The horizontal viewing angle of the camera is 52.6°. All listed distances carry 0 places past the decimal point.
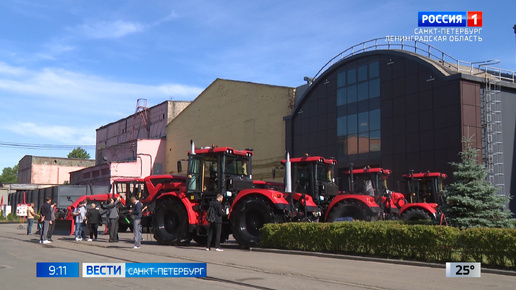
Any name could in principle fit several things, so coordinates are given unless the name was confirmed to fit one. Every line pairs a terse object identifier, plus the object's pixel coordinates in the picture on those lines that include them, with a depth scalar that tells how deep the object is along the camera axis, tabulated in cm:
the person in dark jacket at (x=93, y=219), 2062
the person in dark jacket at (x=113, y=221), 1928
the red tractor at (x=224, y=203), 1641
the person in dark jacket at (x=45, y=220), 1923
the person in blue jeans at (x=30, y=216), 2494
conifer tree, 1460
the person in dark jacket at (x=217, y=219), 1614
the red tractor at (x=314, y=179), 1853
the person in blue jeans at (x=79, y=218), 2059
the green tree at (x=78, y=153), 11431
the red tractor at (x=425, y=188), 2325
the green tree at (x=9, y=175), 14438
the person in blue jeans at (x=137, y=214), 1700
